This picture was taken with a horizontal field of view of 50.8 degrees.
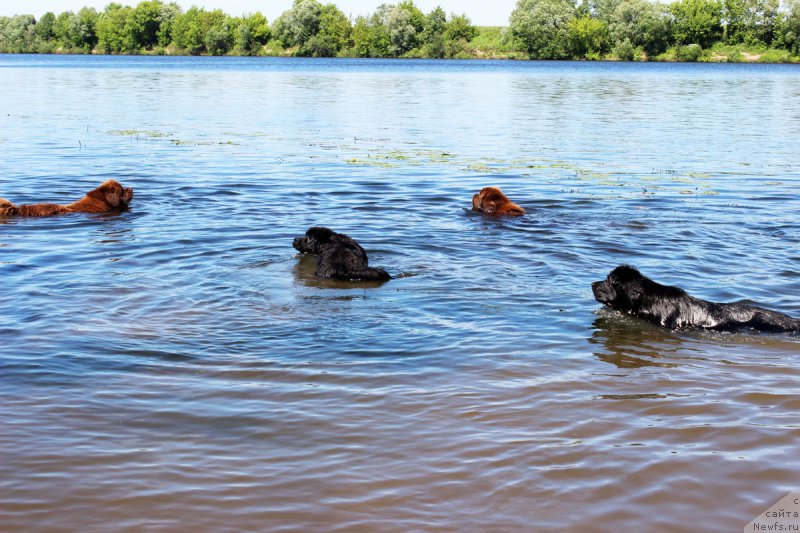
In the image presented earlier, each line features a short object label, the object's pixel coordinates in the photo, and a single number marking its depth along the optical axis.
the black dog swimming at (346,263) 9.40
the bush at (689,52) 104.44
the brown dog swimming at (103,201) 13.20
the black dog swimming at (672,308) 7.81
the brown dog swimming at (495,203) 13.12
